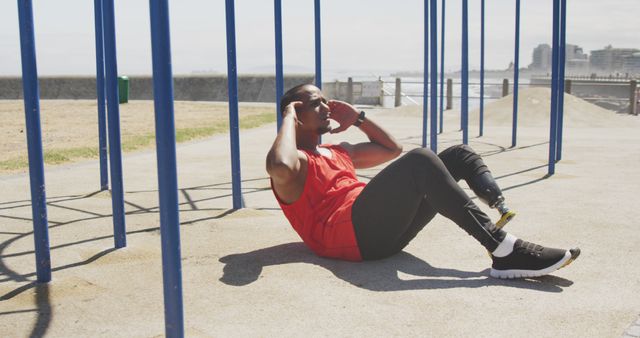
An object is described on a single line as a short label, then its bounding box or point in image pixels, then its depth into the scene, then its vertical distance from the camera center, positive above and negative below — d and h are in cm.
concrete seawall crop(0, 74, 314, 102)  2456 -33
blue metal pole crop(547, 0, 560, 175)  709 -19
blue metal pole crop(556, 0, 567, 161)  791 +6
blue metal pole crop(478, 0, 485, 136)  1145 +0
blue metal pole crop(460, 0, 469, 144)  815 +37
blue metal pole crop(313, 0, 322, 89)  590 +28
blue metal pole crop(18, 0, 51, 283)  307 -22
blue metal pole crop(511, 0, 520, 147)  1016 -3
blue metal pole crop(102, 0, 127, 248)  388 -33
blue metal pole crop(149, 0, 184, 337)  205 -25
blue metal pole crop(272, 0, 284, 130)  542 +23
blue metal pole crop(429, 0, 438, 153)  656 +5
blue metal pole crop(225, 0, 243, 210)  512 -15
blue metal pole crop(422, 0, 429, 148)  884 +6
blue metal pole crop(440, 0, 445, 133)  1139 +13
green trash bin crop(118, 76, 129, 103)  2104 -24
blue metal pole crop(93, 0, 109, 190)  529 -12
